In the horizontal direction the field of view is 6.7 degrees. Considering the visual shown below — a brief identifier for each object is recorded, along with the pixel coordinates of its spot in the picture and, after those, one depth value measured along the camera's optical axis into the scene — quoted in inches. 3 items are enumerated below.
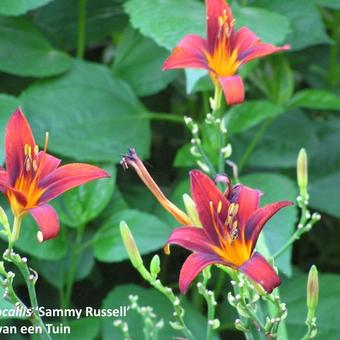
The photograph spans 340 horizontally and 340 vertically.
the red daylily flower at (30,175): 84.8
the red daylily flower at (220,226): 83.3
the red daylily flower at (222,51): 89.8
